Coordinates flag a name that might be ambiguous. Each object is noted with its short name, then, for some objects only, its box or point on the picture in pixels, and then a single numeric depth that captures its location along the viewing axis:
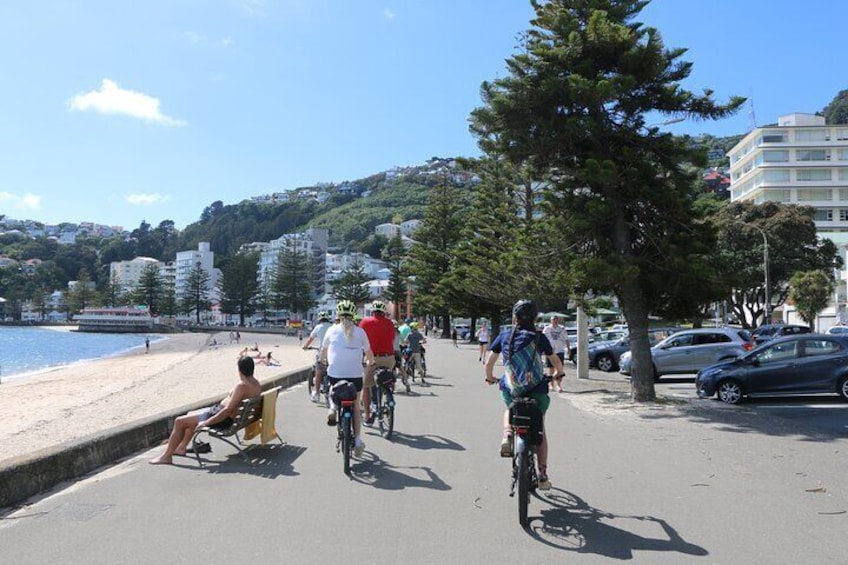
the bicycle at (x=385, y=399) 9.06
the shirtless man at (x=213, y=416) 7.34
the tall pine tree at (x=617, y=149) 12.72
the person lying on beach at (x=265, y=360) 30.70
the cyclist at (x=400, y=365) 13.02
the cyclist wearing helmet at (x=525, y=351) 5.52
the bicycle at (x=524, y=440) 5.07
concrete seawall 5.84
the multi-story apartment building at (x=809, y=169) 76.19
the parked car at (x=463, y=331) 61.10
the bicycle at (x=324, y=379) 12.24
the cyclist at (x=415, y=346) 16.94
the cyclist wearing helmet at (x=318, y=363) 12.41
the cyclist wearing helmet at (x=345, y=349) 7.45
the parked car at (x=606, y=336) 28.22
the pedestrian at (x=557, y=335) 16.72
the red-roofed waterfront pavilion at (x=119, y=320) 113.19
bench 7.34
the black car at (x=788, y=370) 12.76
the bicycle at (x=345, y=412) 6.81
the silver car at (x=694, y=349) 18.30
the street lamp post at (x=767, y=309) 39.69
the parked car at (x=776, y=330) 30.62
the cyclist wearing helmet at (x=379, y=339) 9.33
